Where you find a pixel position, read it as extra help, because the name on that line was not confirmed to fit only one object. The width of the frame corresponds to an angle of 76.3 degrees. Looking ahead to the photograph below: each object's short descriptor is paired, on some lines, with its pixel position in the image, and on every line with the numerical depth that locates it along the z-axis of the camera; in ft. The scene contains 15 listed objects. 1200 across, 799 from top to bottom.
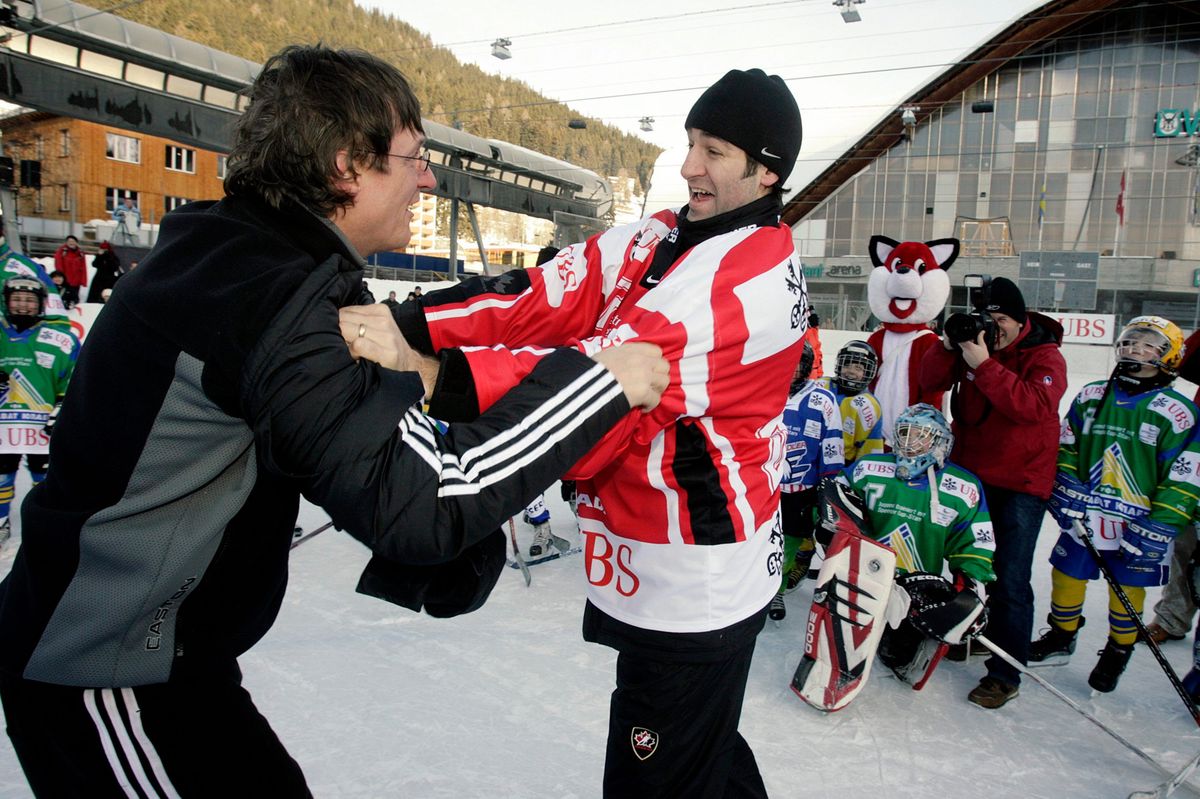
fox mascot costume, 14.82
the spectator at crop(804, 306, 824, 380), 20.95
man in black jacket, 3.15
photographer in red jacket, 11.55
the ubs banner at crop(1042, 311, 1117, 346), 54.24
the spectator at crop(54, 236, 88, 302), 48.11
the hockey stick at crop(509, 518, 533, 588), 14.99
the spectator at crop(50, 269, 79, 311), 44.34
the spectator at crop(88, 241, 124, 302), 48.80
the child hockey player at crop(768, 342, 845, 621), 14.87
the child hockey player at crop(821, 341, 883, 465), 15.31
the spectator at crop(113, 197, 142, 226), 70.27
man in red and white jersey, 4.80
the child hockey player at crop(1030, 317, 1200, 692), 11.68
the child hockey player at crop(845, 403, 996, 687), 11.31
